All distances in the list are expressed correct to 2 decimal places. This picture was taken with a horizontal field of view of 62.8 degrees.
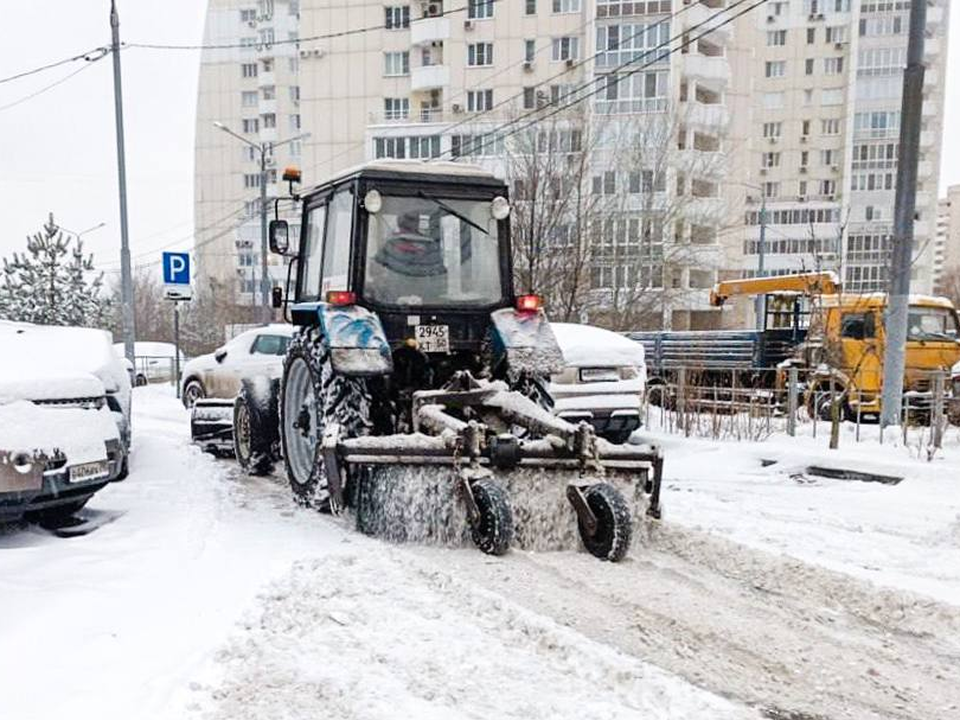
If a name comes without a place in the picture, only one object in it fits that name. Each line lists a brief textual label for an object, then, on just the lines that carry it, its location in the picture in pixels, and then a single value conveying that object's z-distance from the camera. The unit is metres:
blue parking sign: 15.21
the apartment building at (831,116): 53.53
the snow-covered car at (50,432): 4.67
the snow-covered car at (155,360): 31.50
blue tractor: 4.77
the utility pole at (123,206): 16.20
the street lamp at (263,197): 20.74
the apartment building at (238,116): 61.41
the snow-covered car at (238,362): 12.05
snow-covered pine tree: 31.80
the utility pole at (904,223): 9.84
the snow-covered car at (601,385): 9.58
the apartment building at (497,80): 36.62
